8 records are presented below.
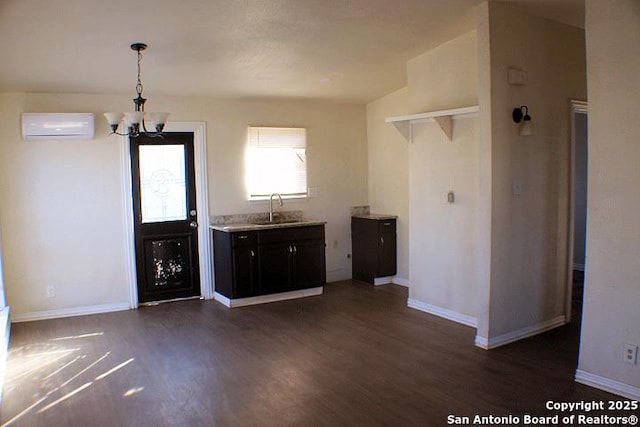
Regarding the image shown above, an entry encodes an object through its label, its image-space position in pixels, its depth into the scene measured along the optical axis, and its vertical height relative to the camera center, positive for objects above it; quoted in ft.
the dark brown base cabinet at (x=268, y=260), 18.07 -2.85
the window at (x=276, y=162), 20.18 +0.89
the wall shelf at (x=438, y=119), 14.22 +1.91
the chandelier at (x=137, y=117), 12.16 +1.71
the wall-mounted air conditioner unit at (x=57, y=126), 16.35 +2.09
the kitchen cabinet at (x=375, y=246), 20.51 -2.69
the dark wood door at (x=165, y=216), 18.47 -1.12
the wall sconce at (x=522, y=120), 12.89 +1.49
